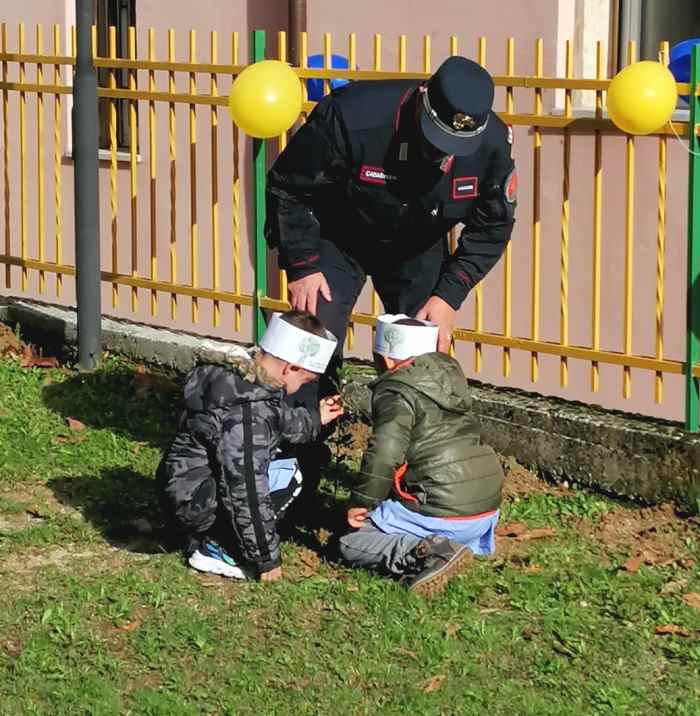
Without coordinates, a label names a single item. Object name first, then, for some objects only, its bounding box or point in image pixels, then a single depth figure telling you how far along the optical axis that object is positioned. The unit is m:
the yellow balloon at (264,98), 6.83
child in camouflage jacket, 5.73
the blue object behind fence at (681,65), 7.67
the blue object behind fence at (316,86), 7.93
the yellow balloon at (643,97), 6.28
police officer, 5.91
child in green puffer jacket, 5.69
